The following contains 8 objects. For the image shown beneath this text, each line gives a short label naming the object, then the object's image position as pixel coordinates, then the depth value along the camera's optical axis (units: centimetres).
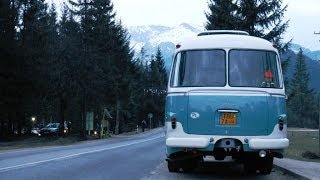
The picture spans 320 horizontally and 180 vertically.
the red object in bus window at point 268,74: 1370
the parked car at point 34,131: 7112
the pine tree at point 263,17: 3634
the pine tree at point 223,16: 3644
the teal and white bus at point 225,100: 1317
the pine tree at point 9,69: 5253
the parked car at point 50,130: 6119
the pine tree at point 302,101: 13012
